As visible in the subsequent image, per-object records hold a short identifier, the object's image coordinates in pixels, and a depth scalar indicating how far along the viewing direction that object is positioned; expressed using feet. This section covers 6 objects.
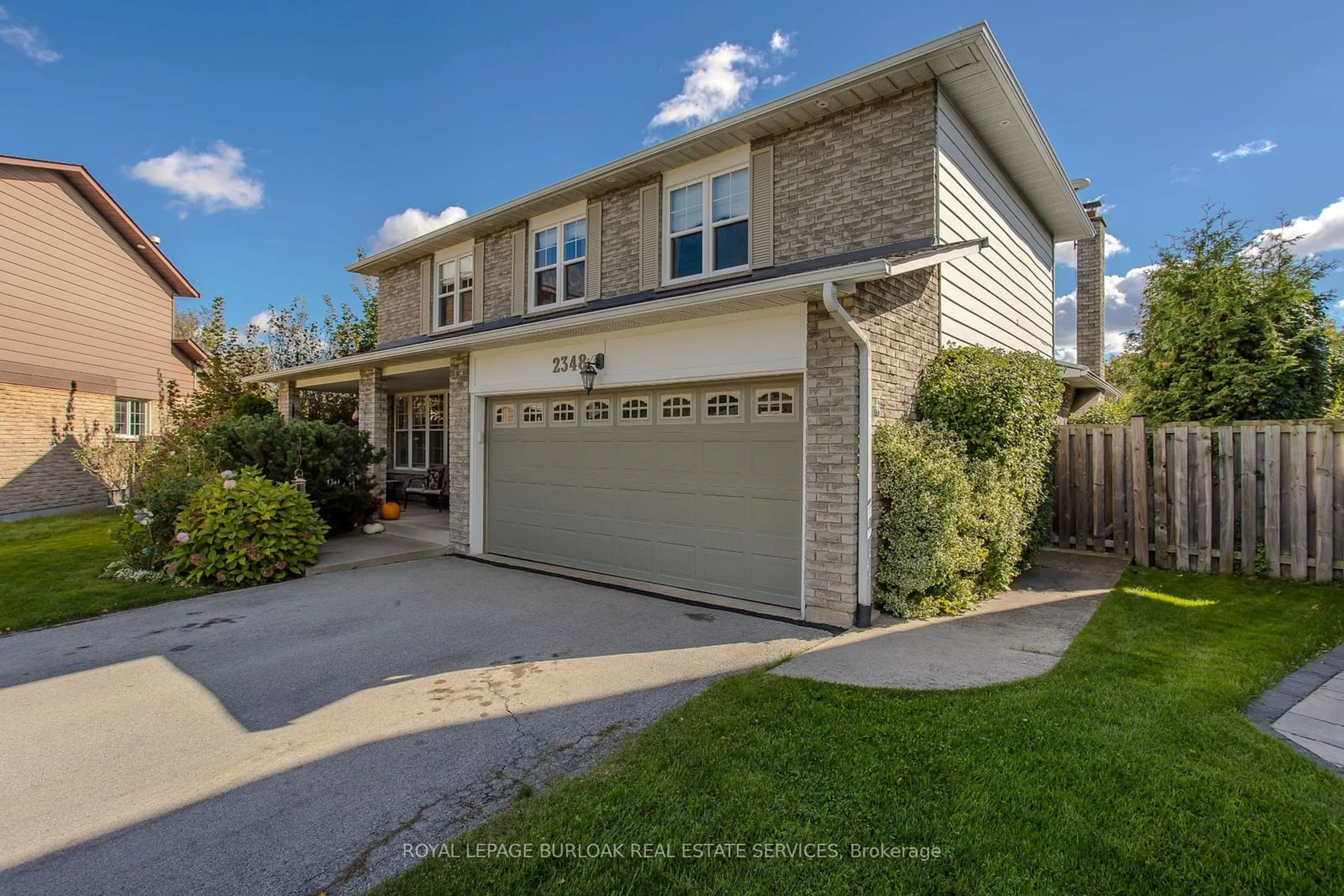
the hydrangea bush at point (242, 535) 25.36
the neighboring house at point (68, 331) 41.22
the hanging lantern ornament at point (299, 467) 31.35
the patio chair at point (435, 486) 46.64
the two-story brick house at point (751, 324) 19.35
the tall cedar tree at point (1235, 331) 27.27
